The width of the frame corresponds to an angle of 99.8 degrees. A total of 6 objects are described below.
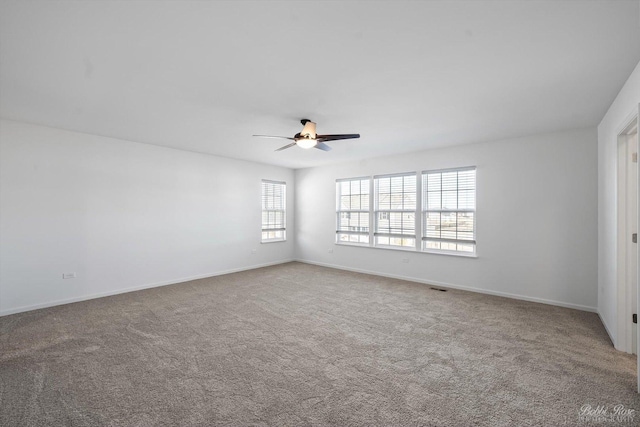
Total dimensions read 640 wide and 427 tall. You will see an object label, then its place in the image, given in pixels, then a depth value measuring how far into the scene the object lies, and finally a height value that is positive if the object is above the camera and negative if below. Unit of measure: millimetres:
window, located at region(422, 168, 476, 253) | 5094 +69
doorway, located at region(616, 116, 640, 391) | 2773 -270
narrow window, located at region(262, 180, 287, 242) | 7293 +77
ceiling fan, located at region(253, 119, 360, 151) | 3564 +1017
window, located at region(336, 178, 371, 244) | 6613 +89
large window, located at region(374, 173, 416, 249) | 5824 +77
